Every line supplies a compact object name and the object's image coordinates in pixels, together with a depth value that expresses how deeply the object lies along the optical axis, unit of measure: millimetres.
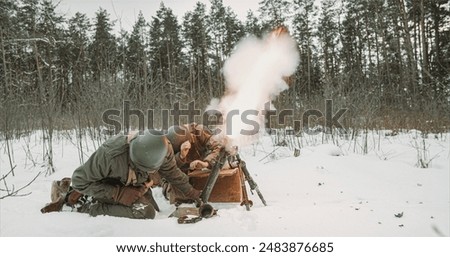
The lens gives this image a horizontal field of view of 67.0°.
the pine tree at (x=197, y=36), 31078
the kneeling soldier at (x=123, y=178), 3908
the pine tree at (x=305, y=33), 27828
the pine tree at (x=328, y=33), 31547
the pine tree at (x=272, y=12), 19705
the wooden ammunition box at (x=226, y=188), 4457
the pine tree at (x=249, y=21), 27456
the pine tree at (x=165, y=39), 31506
